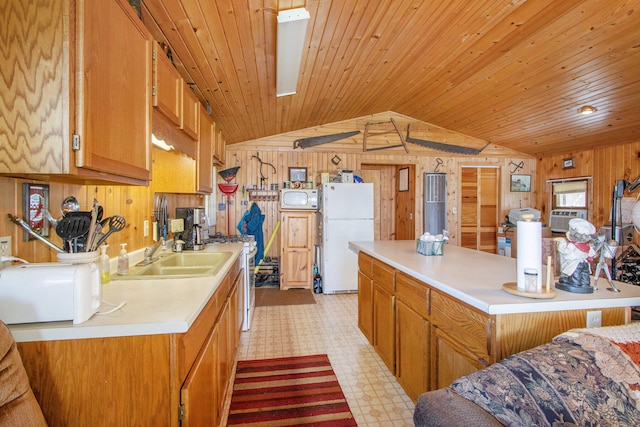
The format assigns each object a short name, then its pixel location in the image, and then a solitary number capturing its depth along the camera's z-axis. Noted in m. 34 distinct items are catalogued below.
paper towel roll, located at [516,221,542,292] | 1.34
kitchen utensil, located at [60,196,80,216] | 1.37
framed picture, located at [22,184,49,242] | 1.22
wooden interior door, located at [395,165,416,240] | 5.71
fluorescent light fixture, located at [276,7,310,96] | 1.88
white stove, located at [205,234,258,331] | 3.15
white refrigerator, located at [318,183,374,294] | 4.68
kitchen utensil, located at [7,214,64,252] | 1.16
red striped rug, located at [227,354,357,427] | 1.93
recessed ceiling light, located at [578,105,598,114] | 3.80
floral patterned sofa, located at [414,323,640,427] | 0.85
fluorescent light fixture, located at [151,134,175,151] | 1.72
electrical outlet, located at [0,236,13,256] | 1.11
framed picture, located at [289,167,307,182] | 5.23
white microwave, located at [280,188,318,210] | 4.86
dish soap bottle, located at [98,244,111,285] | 1.53
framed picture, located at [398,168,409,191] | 5.92
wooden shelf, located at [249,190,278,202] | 5.18
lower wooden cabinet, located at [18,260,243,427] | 0.97
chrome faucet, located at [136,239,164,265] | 2.08
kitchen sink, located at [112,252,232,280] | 1.83
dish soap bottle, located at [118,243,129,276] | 1.73
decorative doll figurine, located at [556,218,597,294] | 1.34
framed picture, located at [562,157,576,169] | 5.29
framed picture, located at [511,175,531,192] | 5.92
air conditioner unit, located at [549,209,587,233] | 5.14
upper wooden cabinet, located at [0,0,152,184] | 0.94
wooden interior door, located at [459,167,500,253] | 5.89
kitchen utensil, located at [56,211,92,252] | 1.17
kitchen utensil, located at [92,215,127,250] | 1.36
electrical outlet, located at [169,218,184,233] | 2.79
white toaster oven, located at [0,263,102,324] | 0.96
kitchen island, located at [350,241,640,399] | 1.29
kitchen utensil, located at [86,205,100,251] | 1.22
